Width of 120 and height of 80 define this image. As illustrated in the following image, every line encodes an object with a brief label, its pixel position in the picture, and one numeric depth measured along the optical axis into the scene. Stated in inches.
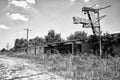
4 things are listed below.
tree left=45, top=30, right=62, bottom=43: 1905.8
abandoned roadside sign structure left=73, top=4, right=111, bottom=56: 460.8
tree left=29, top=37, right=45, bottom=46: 2099.2
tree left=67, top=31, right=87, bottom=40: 1654.8
